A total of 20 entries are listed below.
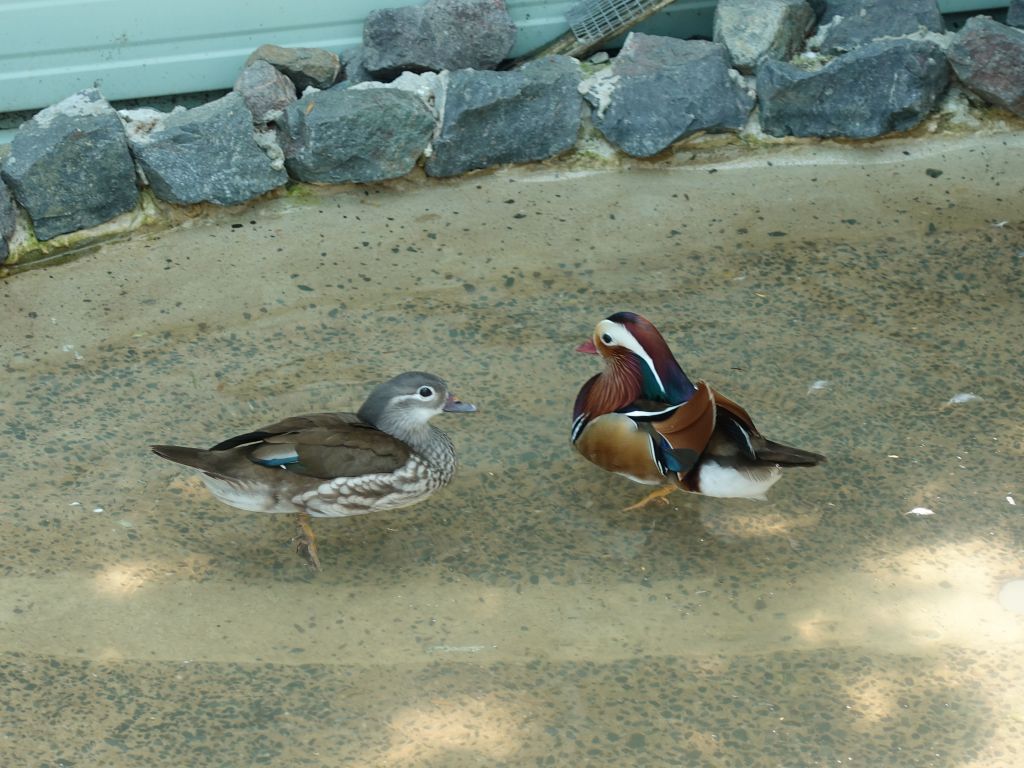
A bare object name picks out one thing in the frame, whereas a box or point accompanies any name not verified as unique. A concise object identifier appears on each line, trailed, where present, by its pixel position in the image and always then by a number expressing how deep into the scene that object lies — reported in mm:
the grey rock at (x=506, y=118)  5012
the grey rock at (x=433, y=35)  5172
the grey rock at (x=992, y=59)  5047
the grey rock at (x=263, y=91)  5004
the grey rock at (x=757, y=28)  5180
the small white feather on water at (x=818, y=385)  4070
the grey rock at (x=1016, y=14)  5254
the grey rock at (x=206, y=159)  4805
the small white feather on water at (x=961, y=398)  3992
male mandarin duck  3426
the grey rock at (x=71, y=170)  4680
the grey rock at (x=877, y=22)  5273
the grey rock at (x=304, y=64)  5133
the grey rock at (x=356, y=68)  5240
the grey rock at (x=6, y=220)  4609
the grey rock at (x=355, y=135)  4895
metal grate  5312
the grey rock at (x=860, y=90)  5086
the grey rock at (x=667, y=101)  5082
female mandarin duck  3395
